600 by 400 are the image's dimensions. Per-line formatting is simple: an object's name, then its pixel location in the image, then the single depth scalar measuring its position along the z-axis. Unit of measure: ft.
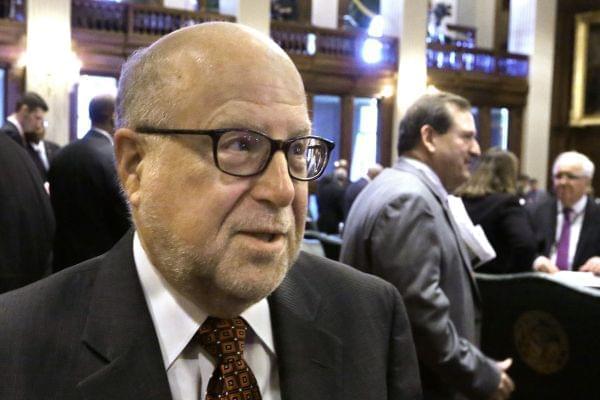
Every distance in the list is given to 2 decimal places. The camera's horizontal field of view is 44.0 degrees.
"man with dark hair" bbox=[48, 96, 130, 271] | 13.25
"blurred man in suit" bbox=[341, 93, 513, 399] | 8.59
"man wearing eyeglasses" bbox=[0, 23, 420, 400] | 3.97
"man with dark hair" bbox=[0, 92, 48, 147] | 17.51
